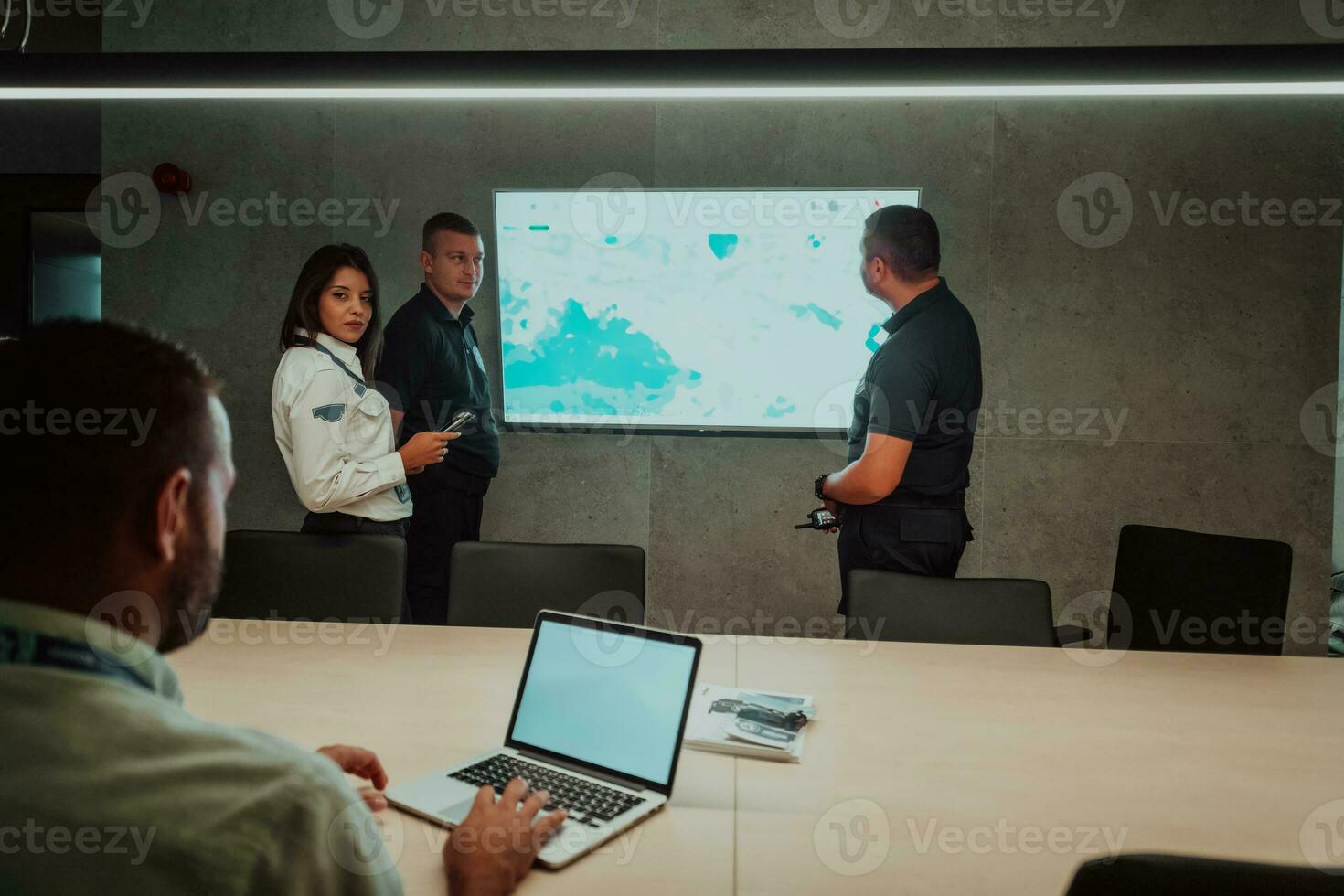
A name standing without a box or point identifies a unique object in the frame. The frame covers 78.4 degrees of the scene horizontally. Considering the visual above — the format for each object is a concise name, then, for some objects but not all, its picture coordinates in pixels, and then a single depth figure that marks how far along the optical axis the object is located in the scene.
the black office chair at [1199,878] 0.75
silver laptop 1.26
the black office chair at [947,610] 2.28
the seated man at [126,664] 0.63
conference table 1.15
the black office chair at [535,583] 2.41
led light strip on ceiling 1.58
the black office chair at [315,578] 2.42
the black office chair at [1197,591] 2.25
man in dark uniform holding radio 2.49
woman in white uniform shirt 2.45
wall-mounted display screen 3.78
